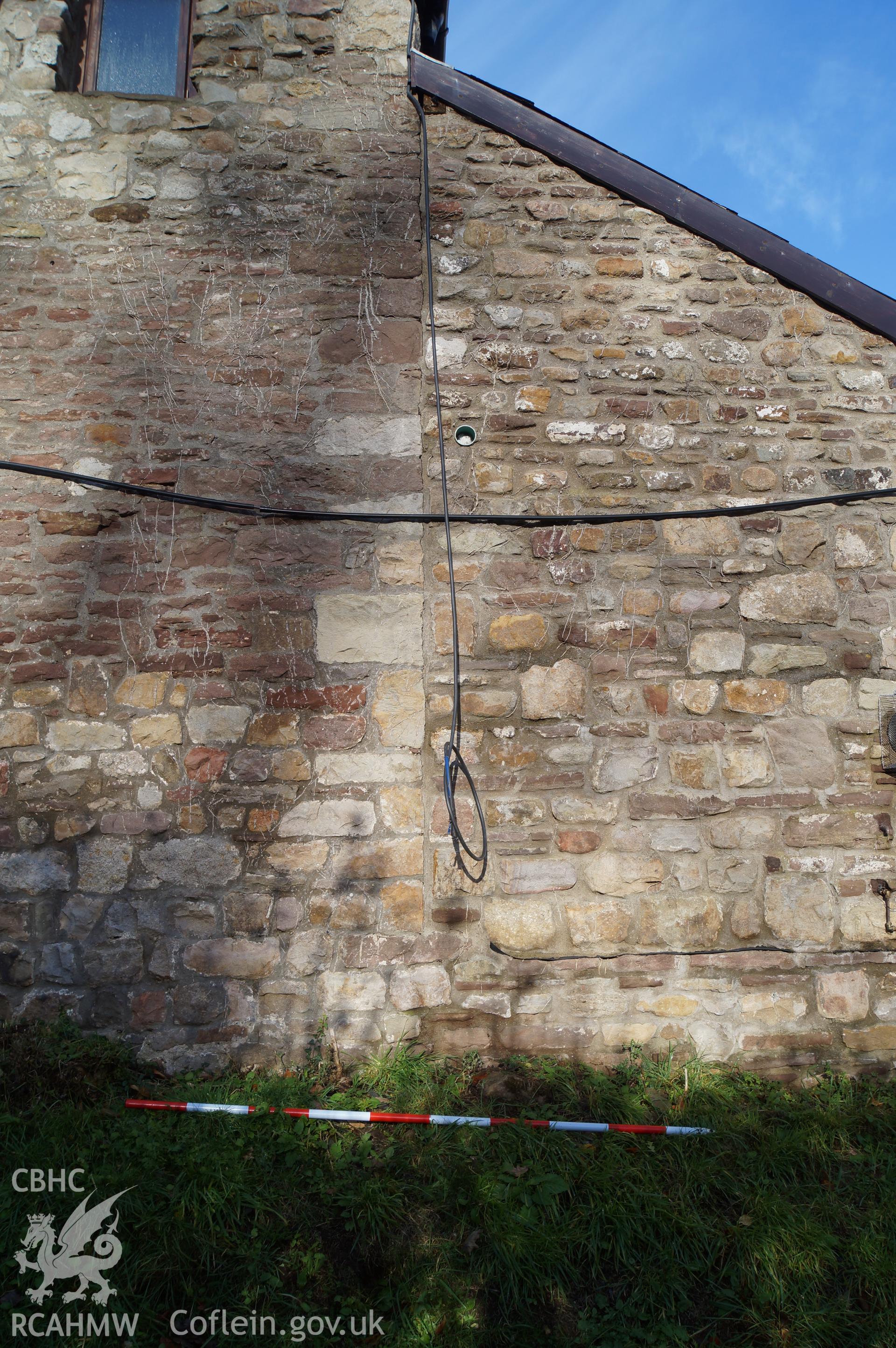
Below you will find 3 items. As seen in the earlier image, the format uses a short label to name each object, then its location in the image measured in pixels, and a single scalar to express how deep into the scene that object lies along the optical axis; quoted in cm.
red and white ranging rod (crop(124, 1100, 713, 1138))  282
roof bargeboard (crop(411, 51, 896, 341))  357
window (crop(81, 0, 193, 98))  391
